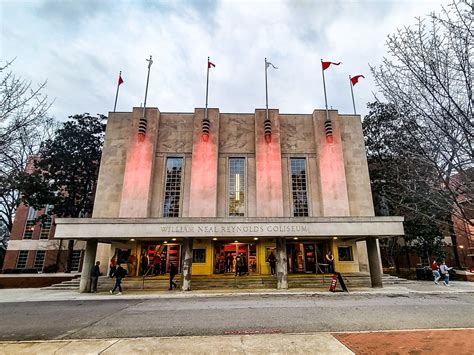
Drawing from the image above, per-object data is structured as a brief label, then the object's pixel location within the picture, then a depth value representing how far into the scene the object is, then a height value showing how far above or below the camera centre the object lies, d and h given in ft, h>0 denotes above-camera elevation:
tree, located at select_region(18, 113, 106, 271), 90.17 +28.45
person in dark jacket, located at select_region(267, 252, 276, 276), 66.93 -2.19
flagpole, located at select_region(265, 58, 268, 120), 83.06 +50.21
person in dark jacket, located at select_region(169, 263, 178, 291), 56.19 -4.32
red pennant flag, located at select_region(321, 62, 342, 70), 79.76 +54.31
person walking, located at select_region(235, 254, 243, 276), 65.92 -2.78
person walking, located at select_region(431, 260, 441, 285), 65.31 -4.59
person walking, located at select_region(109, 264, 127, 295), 52.12 -4.03
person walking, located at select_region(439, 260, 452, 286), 62.68 -4.22
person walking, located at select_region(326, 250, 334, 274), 61.62 -1.75
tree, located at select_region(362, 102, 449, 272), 85.66 +22.74
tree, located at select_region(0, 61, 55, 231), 27.12 +13.62
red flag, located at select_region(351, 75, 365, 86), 78.20 +49.20
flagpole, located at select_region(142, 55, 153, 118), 81.48 +53.03
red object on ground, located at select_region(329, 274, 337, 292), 50.67 -5.43
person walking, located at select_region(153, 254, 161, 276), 69.46 -2.88
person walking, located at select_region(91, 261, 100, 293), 54.60 -4.45
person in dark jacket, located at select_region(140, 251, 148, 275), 68.64 -2.15
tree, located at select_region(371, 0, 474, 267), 17.33 +9.54
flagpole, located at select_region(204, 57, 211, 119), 82.70 +49.77
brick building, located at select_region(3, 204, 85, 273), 113.19 +1.70
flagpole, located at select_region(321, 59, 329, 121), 84.02 +47.31
